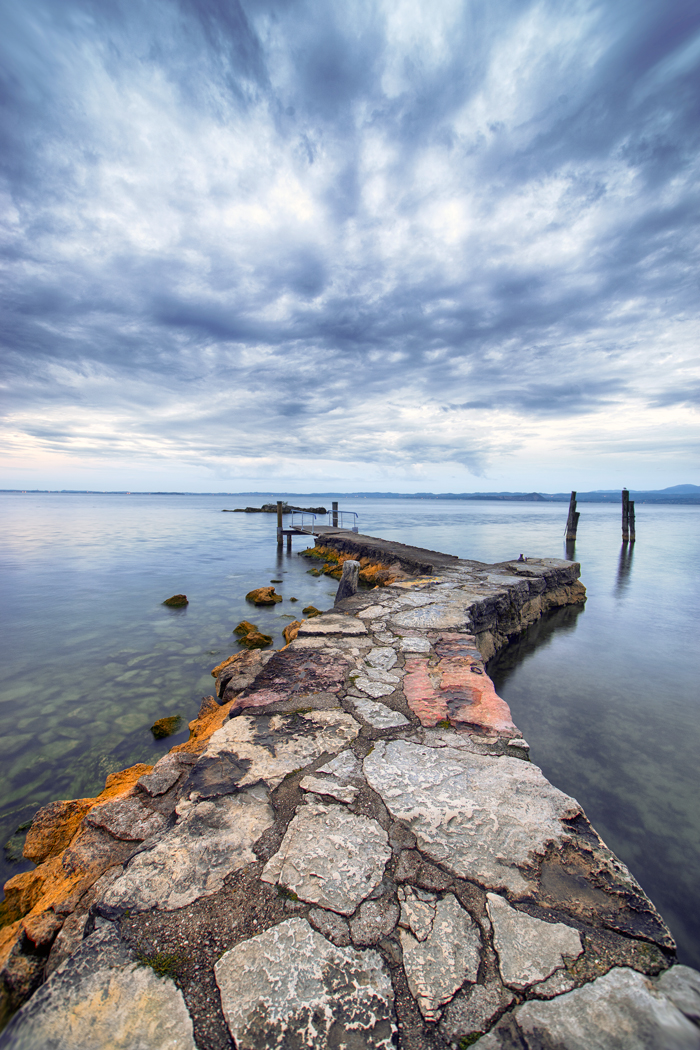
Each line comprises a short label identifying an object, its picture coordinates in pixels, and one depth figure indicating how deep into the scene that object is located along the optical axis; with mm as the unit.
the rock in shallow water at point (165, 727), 4824
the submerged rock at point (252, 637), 7457
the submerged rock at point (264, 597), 10938
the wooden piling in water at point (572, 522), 25469
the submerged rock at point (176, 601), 10789
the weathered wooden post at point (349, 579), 9297
